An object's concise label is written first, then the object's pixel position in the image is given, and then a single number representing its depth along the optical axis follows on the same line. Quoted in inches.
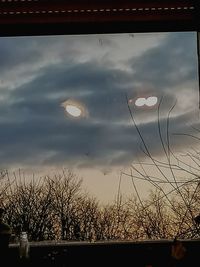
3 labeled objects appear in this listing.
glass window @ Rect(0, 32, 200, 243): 173.2
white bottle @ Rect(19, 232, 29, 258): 125.1
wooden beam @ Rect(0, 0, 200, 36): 127.4
